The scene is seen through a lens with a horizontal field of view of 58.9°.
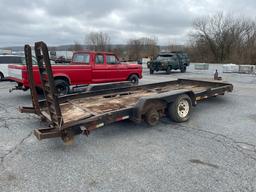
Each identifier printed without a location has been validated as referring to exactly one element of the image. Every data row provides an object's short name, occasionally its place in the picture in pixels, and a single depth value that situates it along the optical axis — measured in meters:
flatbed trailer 3.83
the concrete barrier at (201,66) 23.97
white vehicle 14.66
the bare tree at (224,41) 34.71
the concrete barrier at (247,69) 20.92
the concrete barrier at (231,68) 21.52
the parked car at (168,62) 20.23
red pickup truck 8.36
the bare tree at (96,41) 64.62
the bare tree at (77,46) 67.05
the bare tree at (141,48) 50.53
